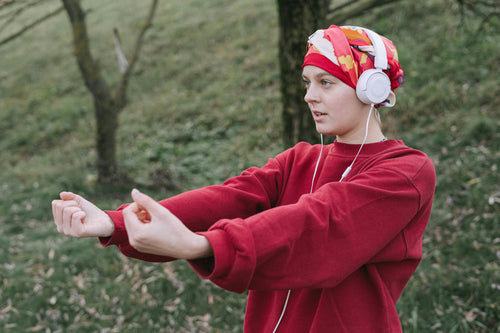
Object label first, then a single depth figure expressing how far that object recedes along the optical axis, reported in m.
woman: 1.11
